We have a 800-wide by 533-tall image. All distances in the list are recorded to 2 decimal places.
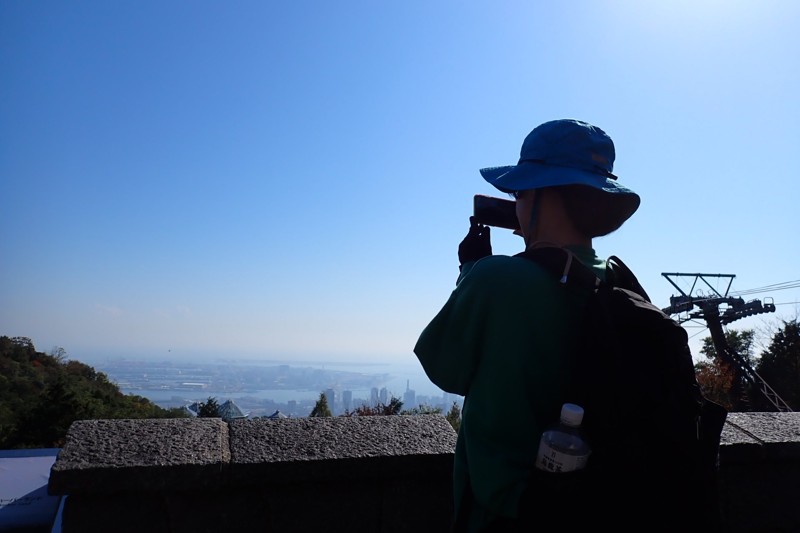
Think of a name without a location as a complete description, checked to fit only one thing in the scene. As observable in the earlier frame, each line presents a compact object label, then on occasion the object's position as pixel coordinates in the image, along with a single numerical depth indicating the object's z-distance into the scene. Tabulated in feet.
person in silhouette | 4.53
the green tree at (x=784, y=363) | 72.13
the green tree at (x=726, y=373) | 52.01
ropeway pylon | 71.26
